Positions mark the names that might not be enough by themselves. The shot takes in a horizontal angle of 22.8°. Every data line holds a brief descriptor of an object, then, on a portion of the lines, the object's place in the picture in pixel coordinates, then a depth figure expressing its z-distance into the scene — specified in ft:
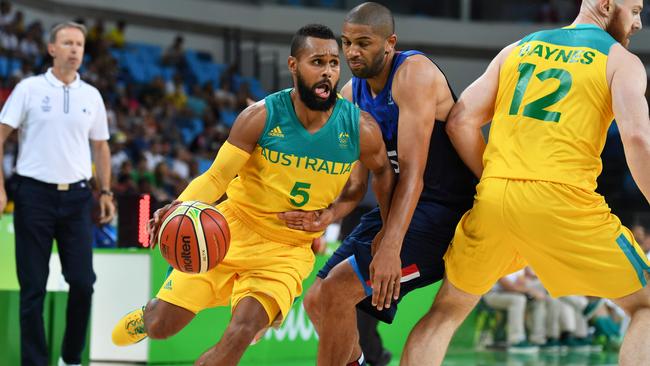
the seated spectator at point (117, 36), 97.26
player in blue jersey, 25.23
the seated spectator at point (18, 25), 80.79
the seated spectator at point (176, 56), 101.77
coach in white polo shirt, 34.31
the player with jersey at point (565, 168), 23.27
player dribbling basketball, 26.25
